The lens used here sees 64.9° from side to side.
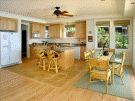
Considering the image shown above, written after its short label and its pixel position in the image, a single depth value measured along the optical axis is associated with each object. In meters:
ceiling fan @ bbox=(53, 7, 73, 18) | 4.40
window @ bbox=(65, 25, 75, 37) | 7.75
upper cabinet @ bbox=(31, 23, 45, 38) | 7.39
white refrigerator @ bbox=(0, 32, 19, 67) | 5.13
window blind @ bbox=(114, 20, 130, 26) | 5.47
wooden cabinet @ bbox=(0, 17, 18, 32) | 5.26
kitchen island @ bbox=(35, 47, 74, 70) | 4.58
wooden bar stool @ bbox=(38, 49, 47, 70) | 4.55
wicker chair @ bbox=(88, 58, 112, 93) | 2.56
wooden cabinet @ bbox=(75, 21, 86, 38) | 6.92
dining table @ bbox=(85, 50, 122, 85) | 2.80
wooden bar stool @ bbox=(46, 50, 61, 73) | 4.28
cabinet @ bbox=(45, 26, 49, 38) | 8.26
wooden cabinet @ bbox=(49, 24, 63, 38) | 7.80
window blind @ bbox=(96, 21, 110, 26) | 5.92
